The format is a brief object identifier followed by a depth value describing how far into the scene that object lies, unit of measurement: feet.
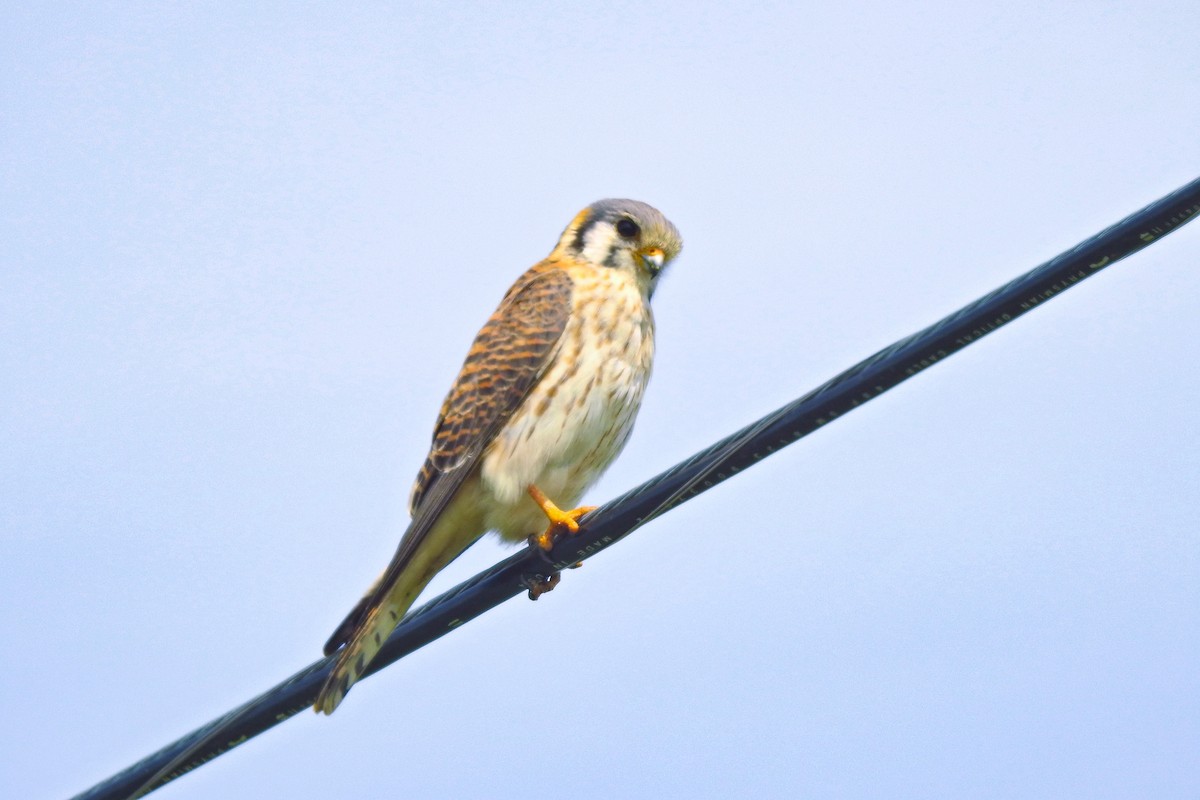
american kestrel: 36.58
